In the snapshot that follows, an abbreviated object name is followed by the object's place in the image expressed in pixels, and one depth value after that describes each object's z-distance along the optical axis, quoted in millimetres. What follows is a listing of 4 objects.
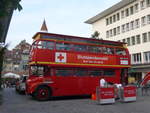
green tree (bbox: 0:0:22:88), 3492
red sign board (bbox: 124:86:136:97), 9361
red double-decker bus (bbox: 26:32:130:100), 9960
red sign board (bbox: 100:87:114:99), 8590
